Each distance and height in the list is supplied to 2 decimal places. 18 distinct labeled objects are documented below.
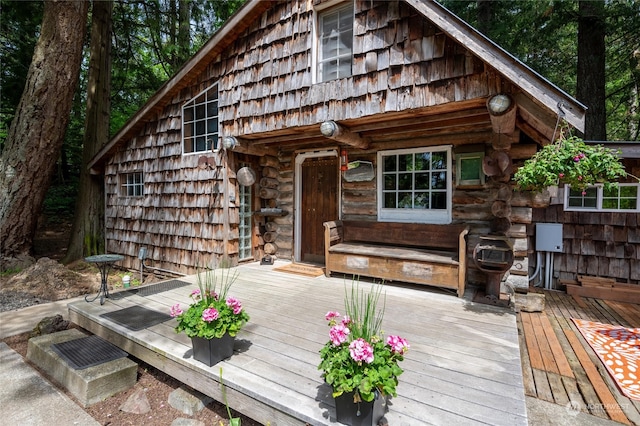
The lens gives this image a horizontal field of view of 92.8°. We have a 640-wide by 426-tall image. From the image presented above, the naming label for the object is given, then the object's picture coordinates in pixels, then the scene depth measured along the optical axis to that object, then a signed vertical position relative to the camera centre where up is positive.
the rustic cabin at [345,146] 3.53 +0.97
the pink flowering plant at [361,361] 1.53 -0.82
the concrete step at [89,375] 2.34 -1.41
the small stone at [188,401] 2.33 -1.54
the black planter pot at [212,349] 2.21 -1.07
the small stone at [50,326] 3.41 -1.40
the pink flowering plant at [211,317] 2.18 -0.83
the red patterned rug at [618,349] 2.62 -1.44
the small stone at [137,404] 2.31 -1.54
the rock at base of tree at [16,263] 6.11 -1.22
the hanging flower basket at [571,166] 2.42 +0.36
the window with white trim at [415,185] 4.66 +0.37
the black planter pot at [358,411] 1.57 -1.06
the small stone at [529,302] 4.26 -1.30
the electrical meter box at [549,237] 5.57 -0.50
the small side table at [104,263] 3.55 -0.72
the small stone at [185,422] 2.11 -1.52
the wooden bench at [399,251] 3.88 -0.63
